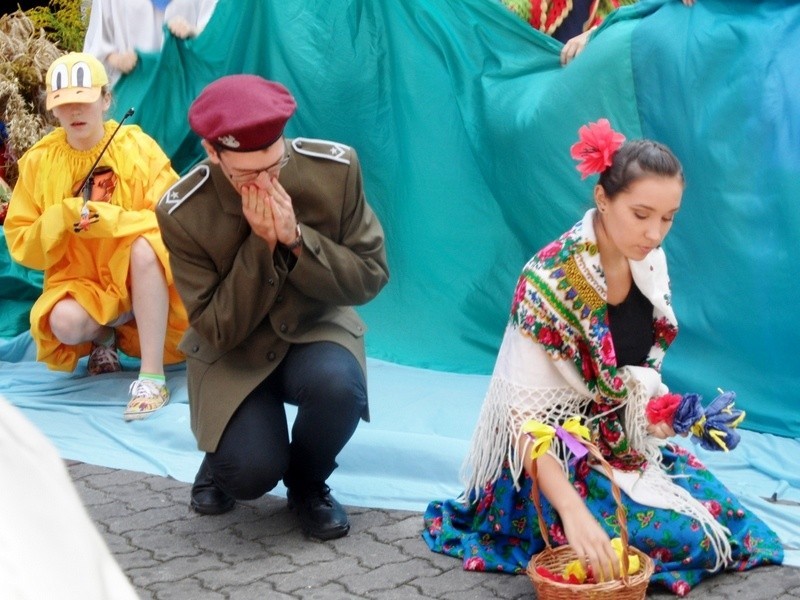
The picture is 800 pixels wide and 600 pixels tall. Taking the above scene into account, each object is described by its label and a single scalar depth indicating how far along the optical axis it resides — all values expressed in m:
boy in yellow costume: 3.99
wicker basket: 2.34
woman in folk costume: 2.58
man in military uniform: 2.77
